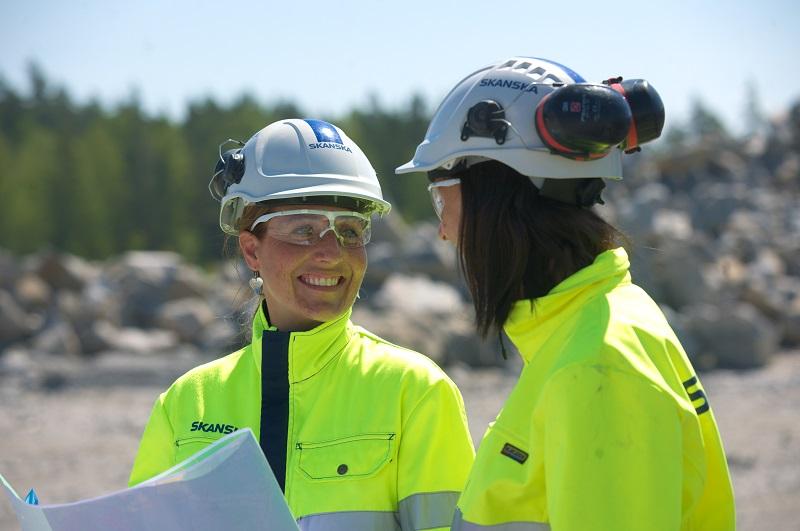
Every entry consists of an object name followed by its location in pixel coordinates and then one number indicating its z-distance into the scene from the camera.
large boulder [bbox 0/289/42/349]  17.98
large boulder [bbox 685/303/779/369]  15.48
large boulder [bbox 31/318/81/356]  17.06
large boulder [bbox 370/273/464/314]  16.39
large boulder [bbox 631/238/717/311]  19.12
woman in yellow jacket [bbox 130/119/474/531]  2.44
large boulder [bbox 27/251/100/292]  21.83
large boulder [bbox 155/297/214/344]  17.88
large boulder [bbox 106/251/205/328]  19.84
